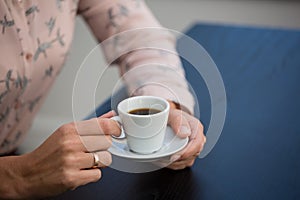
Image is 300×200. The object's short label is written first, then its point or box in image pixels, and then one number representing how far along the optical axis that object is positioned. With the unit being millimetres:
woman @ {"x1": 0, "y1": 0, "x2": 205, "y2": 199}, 754
